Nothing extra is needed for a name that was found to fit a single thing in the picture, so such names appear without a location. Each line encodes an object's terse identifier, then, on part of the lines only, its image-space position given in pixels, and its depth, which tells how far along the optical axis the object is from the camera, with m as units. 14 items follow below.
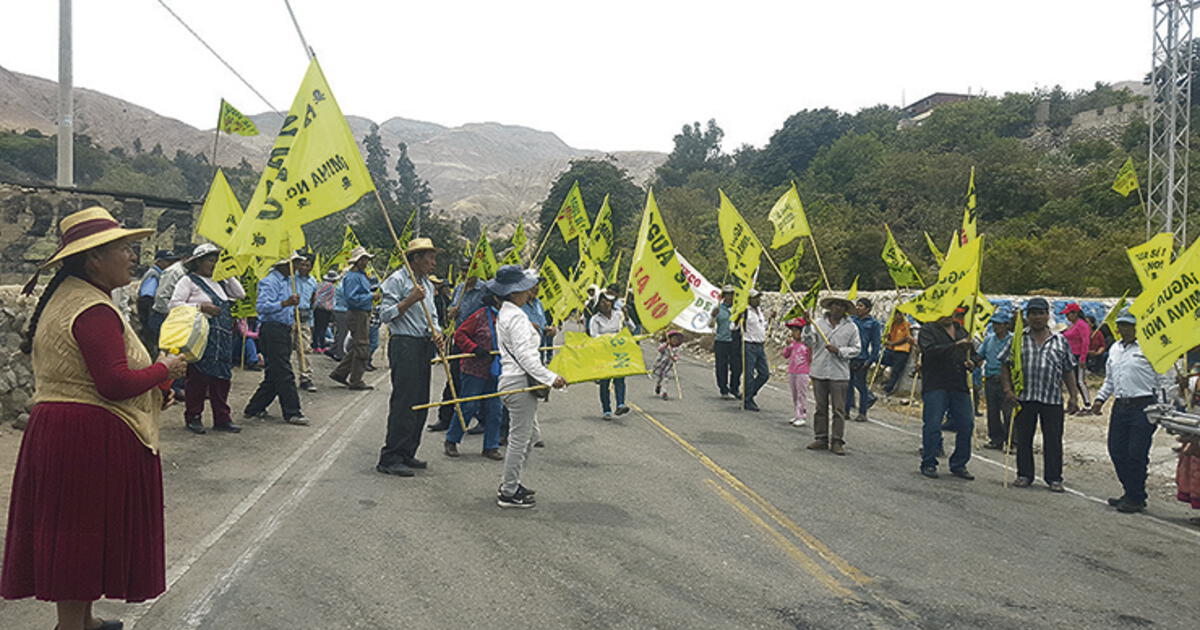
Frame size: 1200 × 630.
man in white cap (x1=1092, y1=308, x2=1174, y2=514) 7.53
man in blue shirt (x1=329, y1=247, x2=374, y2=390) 13.27
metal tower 25.97
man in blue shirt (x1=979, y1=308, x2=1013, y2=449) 10.73
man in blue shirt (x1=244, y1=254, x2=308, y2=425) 10.03
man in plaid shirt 8.19
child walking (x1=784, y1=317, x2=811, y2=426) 11.68
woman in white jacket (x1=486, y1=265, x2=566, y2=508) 6.59
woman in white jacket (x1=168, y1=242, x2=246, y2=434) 8.94
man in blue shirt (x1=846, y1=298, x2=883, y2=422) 12.69
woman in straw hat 3.36
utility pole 14.62
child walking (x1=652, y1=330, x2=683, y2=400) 14.55
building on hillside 108.19
